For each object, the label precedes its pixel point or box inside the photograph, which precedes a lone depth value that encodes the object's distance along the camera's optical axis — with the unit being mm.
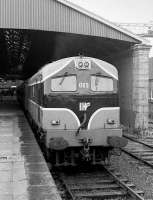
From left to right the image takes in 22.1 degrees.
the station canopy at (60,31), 18156
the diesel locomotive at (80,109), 10555
